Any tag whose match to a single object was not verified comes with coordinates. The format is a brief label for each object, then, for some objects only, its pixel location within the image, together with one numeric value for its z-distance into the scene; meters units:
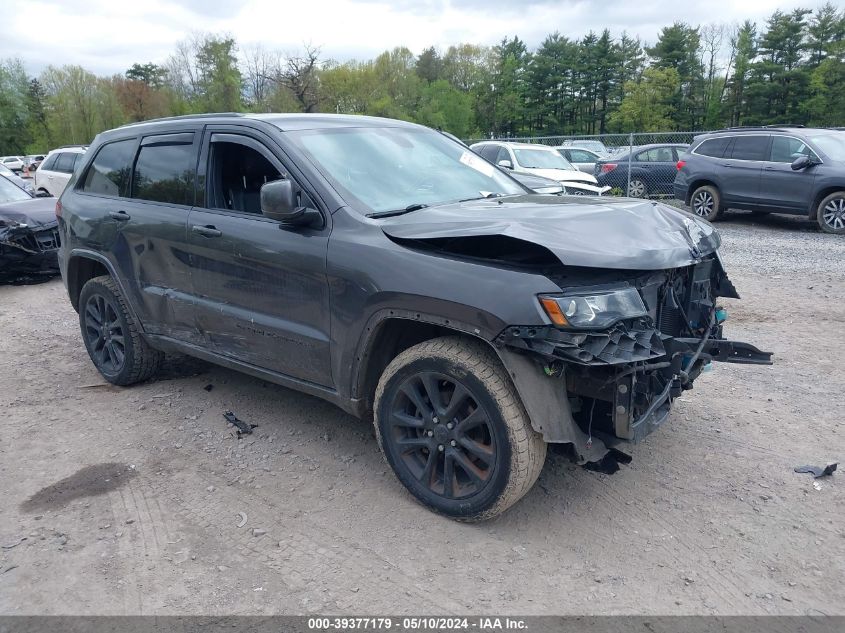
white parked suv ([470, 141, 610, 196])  13.37
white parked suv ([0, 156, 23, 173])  36.58
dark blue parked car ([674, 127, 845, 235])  11.68
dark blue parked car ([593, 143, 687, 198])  16.34
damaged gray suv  2.93
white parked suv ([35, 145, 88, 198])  15.69
